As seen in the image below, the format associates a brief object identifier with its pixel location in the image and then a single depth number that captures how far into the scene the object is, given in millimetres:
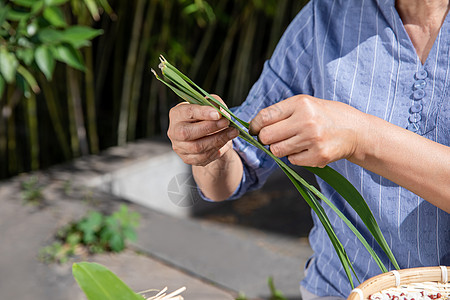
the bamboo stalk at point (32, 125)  2420
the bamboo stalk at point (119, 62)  2807
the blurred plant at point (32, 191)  2115
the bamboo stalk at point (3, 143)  2449
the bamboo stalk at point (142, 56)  2672
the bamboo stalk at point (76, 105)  2459
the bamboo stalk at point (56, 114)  2566
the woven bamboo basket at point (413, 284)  633
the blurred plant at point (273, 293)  1600
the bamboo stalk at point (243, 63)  3123
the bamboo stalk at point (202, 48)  3137
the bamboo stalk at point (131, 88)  2649
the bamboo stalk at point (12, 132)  2391
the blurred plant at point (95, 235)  1811
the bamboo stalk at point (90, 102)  2621
